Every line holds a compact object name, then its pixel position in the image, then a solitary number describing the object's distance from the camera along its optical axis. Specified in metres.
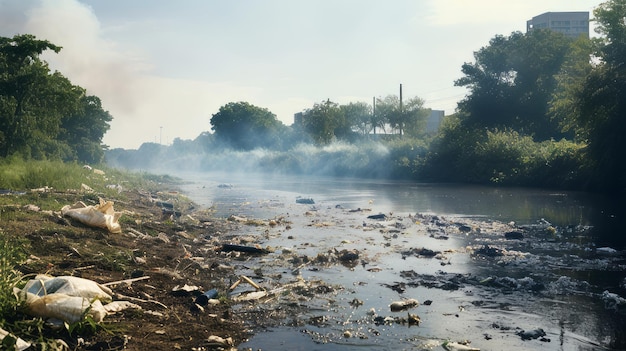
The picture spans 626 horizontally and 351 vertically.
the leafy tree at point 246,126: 114.12
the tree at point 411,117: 89.44
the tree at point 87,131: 53.25
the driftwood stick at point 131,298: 7.16
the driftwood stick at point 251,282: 9.06
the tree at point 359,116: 100.19
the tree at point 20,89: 27.70
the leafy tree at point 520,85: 54.03
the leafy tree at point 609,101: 29.30
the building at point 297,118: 131.38
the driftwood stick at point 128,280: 7.43
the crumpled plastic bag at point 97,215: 11.48
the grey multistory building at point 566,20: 142.25
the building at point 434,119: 125.57
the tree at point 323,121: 88.12
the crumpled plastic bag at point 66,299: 5.81
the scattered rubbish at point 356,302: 8.23
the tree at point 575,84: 30.80
